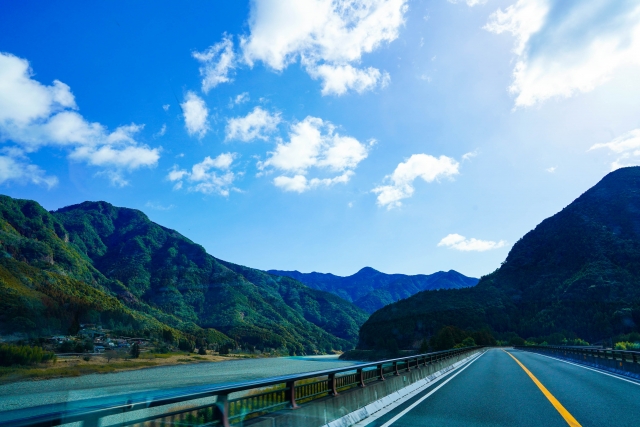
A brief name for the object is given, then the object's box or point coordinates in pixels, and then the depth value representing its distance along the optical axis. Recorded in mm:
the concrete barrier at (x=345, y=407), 6402
